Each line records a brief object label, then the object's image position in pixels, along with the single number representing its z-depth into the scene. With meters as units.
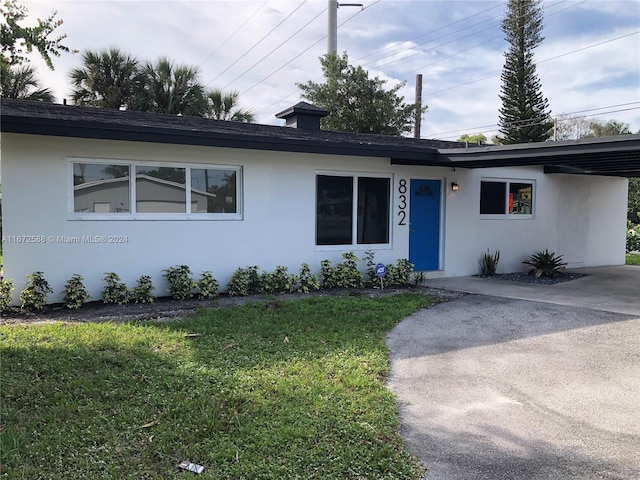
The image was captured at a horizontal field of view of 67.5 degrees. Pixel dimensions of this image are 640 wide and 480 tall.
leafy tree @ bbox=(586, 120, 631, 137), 31.55
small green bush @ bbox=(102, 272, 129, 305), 6.76
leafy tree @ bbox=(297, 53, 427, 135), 24.08
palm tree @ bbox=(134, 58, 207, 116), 17.14
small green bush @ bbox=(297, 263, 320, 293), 8.14
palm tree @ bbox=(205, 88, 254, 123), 18.88
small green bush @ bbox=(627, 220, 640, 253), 17.41
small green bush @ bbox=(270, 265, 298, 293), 7.94
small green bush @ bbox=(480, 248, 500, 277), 10.44
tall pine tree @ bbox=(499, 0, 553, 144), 24.55
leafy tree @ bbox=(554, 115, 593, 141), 34.08
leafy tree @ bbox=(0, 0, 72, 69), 5.55
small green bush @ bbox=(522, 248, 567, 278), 10.39
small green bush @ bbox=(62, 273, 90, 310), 6.44
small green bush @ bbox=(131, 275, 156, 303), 6.90
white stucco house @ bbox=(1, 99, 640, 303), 6.52
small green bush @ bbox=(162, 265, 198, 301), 7.16
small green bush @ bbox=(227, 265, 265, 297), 7.60
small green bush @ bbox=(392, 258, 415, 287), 8.98
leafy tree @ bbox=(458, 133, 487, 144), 37.54
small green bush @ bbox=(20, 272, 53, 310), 6.24
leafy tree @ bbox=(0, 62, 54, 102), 13.29
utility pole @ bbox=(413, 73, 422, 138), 24.44
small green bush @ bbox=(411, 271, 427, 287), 9.18
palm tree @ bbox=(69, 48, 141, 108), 16.48
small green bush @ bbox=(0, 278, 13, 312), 6.10
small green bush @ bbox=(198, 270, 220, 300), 7.32
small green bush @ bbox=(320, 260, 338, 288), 8.45
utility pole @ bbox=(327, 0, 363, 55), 24.70
